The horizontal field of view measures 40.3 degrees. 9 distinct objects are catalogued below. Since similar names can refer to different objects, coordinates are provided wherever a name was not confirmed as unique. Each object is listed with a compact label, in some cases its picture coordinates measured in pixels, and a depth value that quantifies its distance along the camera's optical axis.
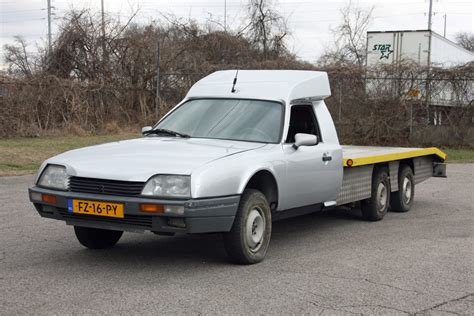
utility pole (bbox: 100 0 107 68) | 24.73
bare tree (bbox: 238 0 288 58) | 32.03
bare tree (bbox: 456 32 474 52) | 82.01
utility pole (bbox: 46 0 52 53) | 49.51
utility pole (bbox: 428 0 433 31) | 56.24
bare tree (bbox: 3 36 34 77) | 22.55
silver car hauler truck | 5.64
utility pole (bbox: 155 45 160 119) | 24.14
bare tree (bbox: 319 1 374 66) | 39.18
